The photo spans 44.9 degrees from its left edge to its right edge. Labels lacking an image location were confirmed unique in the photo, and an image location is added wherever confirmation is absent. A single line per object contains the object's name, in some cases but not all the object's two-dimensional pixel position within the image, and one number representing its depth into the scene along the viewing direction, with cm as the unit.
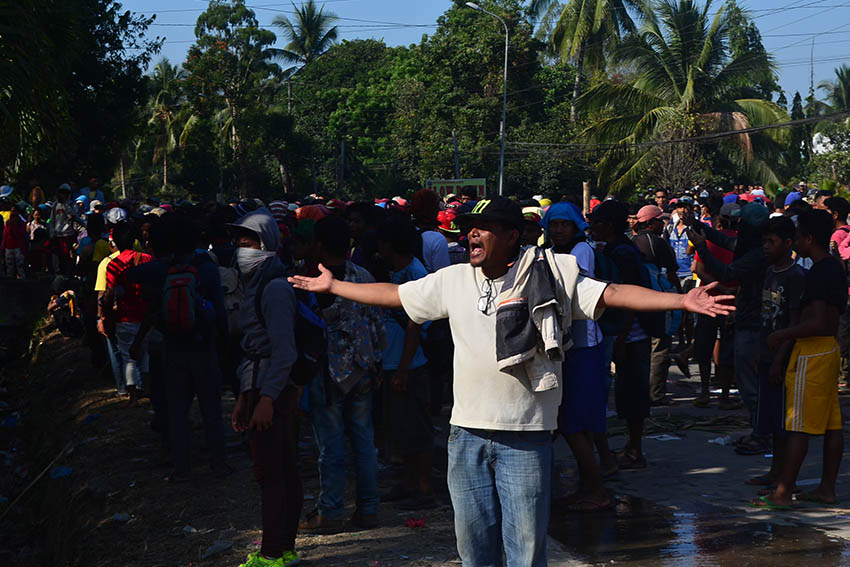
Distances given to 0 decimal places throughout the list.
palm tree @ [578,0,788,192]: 3703
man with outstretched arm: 383
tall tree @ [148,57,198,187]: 6417
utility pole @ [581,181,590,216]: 4284
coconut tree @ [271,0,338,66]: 6781
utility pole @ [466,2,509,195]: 3786
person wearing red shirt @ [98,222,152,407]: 920
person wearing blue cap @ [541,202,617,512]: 623
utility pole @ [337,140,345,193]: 5906
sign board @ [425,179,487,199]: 2464
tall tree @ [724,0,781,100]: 3841
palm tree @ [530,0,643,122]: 4747
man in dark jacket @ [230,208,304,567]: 506
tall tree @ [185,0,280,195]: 5006
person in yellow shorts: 603
